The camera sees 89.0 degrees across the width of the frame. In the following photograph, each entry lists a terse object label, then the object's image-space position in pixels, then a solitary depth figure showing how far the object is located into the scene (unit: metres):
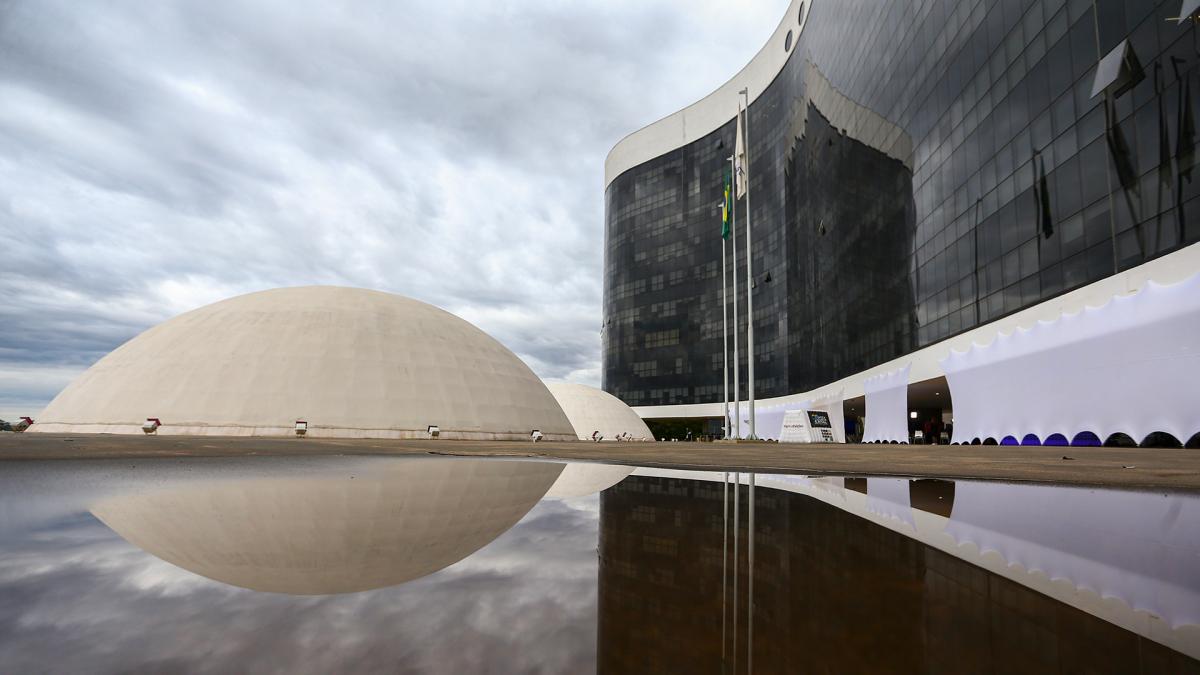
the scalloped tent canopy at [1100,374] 14.28
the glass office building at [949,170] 18.67
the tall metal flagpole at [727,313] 39.94
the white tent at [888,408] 30.41
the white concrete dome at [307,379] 29.00
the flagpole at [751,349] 35.28
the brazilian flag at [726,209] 38.87
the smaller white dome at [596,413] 58.16
